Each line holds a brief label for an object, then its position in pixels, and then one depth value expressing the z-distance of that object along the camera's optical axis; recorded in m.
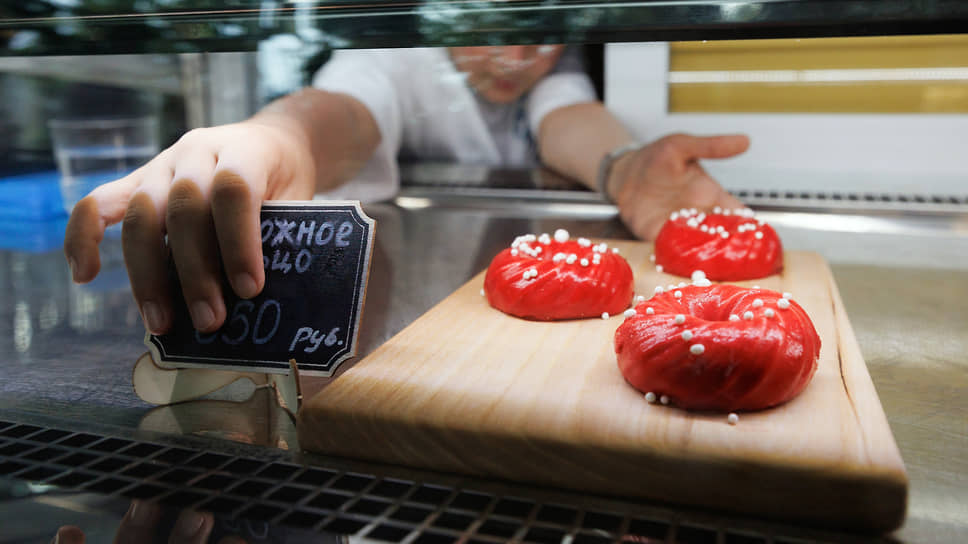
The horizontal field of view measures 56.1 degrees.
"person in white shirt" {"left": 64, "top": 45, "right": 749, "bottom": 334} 0.35
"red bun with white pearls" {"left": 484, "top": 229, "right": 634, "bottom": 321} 0.47
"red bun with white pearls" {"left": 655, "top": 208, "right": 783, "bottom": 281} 0.54
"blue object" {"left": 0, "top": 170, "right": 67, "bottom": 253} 0.67
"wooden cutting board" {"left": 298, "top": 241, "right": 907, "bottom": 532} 0.29
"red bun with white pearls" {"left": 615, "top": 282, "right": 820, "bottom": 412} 0.34
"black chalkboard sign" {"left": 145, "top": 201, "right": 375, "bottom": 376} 0.35
